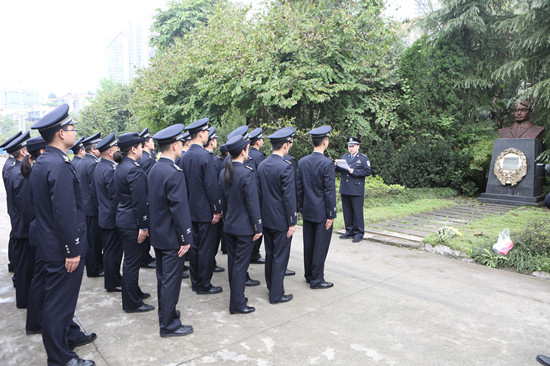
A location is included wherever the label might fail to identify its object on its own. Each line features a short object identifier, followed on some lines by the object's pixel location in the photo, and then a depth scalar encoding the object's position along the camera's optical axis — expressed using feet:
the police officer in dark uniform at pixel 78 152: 20.86
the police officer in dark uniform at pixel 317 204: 16.15
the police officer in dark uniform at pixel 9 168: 15.43
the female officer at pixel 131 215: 13.84
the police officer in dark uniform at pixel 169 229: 12.16
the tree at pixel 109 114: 102.32
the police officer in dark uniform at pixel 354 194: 24.02
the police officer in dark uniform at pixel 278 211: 14.74
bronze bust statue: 36.60
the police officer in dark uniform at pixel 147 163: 19.68
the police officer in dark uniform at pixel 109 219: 15.61
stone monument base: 35.60
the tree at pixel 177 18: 84.74
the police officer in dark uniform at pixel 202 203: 15.94
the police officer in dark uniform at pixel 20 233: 13.84
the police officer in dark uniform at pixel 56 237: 10.05
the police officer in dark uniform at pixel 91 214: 18.02
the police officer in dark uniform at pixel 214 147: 18.59
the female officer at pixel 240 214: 13.85
